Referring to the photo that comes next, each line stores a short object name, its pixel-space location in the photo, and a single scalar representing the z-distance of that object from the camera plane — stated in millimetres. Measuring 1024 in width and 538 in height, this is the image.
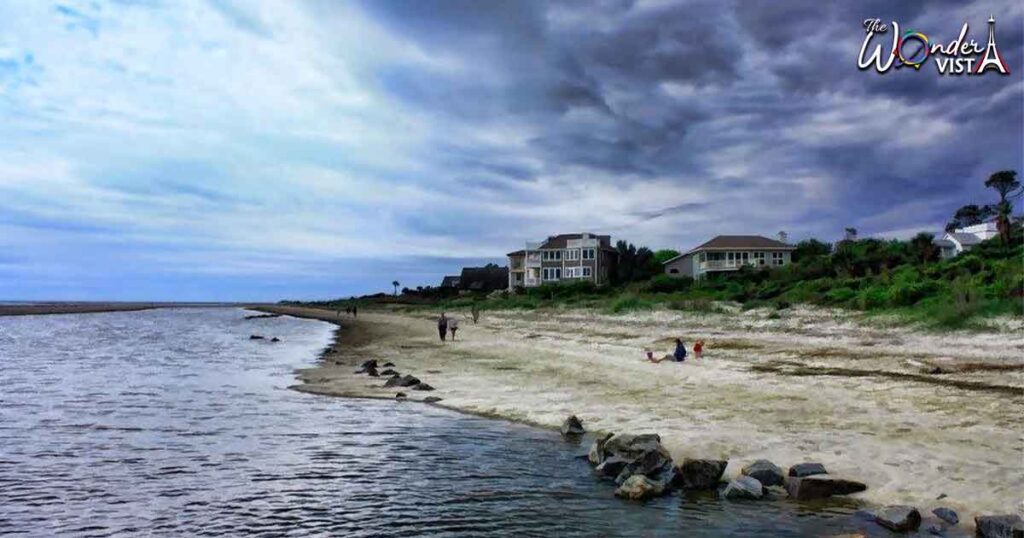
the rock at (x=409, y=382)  21891
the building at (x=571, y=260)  98938
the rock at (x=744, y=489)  9586
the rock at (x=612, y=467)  10891
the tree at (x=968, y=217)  98062
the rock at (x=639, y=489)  9781
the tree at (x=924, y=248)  58247
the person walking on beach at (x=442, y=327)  40812
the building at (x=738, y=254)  84188
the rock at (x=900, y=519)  8086
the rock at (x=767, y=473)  9953
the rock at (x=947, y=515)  8188
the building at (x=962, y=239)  79688
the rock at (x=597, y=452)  11592
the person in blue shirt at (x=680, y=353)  23406
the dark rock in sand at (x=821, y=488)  9516
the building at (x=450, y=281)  156800
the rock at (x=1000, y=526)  7348
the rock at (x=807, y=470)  10008
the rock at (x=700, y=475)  10156
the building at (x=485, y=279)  134875
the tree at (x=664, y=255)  110788
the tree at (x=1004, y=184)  70562
